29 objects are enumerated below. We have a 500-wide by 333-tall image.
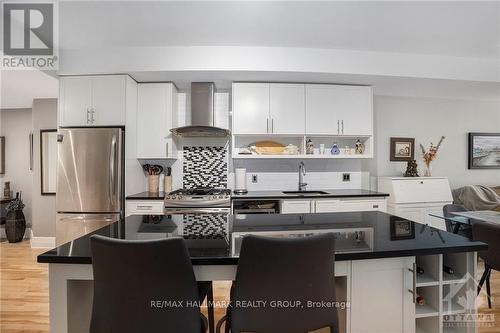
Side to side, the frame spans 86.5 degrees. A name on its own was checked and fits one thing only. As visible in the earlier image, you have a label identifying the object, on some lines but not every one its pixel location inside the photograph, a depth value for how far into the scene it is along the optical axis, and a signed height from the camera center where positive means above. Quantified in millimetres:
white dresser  3621 -437
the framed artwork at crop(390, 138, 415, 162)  4203 +257
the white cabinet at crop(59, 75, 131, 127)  3098 +781
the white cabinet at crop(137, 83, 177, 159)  3396 +589
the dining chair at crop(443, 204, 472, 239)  2697 -625
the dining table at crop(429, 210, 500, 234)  2393 -483
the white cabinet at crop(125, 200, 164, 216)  3092 -492
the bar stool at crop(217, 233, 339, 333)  1021 -482
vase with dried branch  4152 +146
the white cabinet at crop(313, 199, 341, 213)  3213 -488
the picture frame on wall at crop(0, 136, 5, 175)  4875 +196
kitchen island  1183 -502
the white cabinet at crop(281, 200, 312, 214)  3180 -490
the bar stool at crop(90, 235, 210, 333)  991 -473
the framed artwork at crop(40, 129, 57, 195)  4297 +52
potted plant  4461 -980
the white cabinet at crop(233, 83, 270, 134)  3391 +731
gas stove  3068 -441
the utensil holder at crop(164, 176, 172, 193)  3627 -261
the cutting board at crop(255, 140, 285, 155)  3693 +241
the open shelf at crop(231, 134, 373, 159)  3490 +314
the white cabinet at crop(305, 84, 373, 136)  3465 +730
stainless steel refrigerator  2992 -172
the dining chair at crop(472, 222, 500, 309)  2096 -594
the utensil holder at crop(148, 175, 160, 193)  3588 -245
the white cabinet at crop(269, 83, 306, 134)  3418 +734
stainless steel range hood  3449 +736
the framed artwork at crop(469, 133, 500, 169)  4402 +249
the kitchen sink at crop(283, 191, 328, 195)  3555 -373
